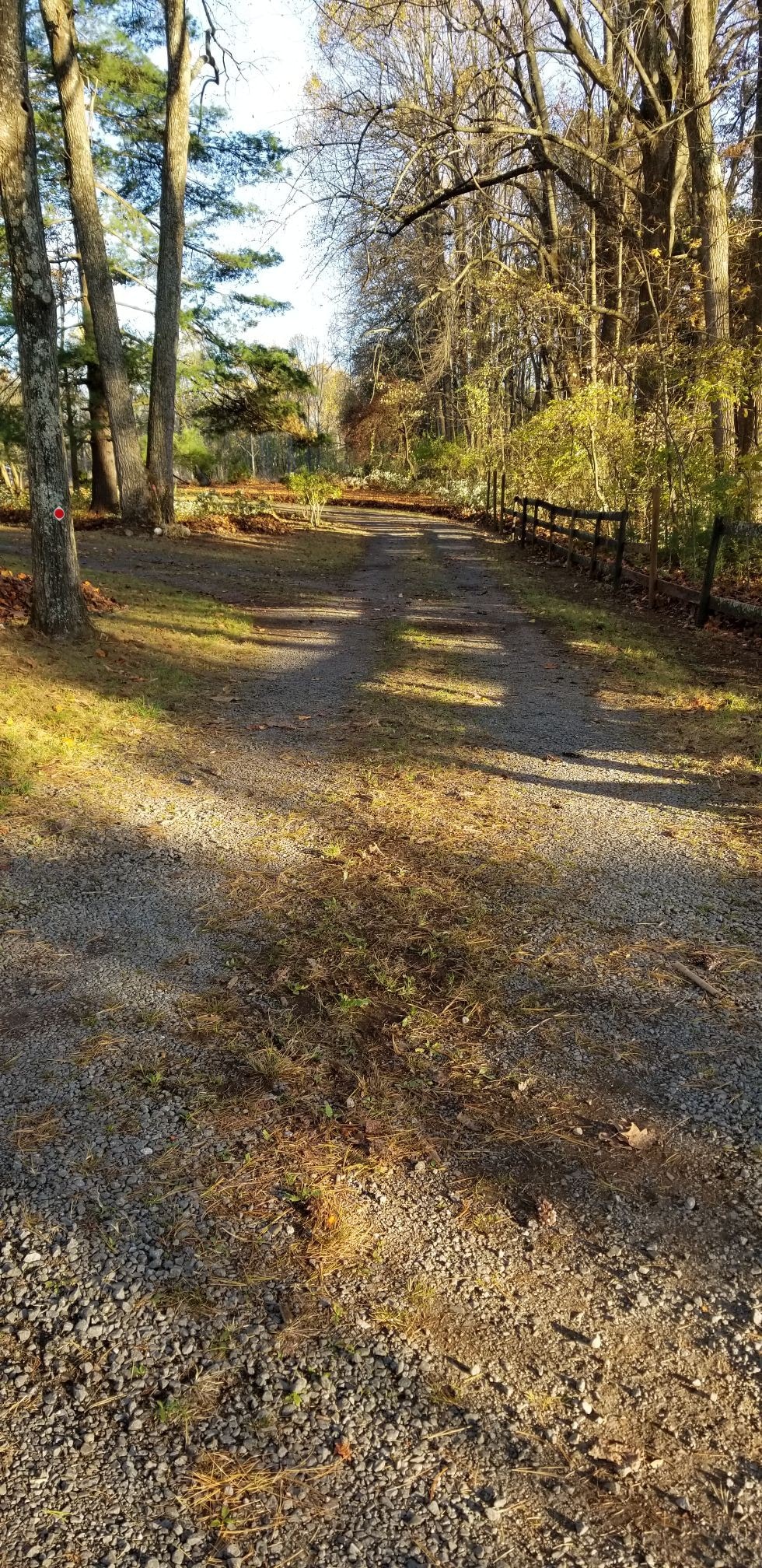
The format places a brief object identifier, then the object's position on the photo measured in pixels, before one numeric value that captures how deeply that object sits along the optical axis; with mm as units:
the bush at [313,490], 25016
